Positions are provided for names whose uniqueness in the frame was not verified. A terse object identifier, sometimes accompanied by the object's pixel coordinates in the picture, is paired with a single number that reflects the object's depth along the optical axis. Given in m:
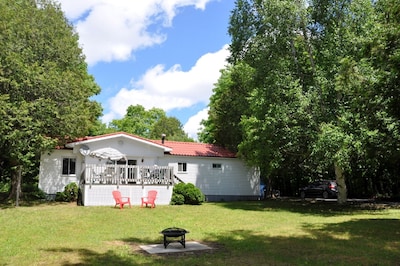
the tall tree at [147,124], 63.63
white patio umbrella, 20.69
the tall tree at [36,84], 17.42
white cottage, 19.23
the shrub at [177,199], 20.16
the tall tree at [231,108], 25.27
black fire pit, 8.49
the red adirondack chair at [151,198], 18.44
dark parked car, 27.62
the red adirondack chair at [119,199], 17.72
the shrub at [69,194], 20.28
